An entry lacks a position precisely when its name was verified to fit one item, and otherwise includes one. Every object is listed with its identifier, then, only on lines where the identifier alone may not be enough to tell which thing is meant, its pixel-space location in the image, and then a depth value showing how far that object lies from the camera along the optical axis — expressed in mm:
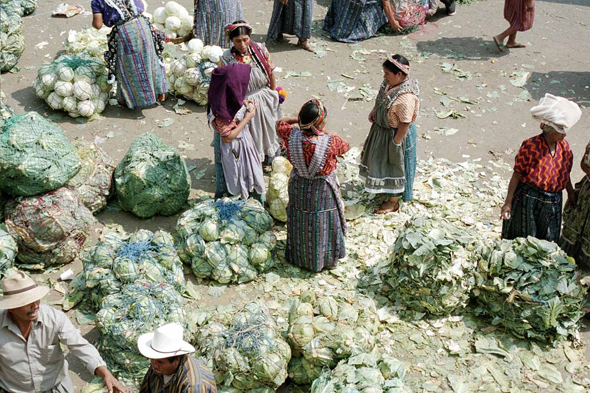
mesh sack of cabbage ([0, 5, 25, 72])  8680
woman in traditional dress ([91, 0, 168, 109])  7500
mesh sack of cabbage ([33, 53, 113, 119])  7723
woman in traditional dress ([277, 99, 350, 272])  4973
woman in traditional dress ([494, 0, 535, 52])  9961
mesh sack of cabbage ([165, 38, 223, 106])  8086
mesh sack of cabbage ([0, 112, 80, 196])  5195
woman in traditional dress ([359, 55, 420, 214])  5719
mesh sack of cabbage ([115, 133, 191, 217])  6109
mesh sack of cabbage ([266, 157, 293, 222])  6173
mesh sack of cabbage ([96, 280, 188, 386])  4457
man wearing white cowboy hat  3061
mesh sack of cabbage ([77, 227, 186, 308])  4902
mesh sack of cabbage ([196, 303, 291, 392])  4250
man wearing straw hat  3363
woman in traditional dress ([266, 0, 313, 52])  9805
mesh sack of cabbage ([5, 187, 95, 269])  5383
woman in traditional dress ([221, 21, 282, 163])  5925
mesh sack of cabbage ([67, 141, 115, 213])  6038
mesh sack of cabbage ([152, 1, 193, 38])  9453
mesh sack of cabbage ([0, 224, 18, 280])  5043
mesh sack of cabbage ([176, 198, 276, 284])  5453
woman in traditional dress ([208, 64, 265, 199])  5441
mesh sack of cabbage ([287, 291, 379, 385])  4359
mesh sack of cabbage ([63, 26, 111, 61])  8477
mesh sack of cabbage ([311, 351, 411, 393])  4074
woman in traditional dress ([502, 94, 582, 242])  4789
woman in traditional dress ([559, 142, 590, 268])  5117
